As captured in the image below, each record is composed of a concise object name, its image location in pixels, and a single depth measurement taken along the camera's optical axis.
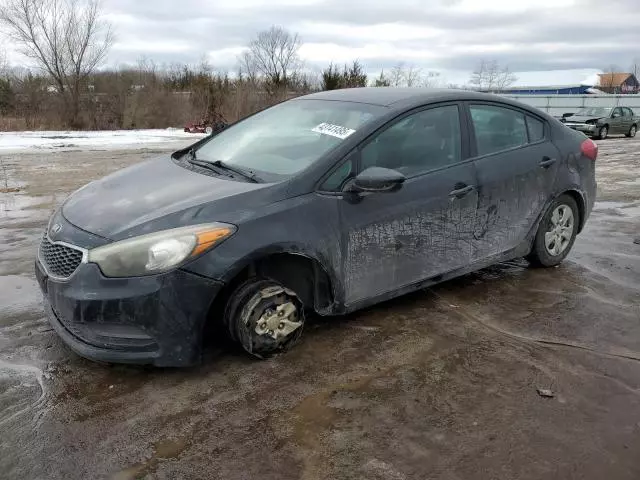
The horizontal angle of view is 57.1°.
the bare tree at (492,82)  85.81
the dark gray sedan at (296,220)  3.06
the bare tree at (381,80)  35.24
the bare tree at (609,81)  84.32
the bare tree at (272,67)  34.19
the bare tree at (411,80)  56.44
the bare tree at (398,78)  52.22
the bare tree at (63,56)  29.28
